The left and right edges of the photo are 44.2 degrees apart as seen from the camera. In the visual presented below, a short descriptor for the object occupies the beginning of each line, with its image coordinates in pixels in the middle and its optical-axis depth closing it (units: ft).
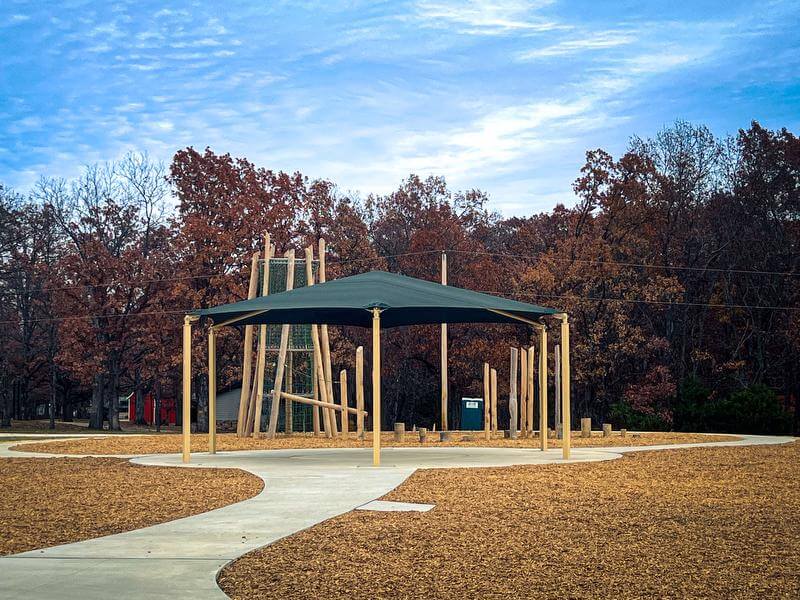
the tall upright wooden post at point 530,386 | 83.92
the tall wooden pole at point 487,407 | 86.01
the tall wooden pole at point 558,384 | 72.26
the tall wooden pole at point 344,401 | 86.28
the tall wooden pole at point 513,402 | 82.12
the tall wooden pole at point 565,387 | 56.15
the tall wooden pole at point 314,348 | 87.30
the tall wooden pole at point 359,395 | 82.23
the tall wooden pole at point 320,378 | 86.84
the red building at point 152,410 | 239.48
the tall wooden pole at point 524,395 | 83.51
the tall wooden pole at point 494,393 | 89.41
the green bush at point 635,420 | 109.81
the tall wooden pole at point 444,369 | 102.64
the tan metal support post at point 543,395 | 65.57
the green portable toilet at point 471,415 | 116.37
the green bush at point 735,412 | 99.45
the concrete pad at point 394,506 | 34.12
